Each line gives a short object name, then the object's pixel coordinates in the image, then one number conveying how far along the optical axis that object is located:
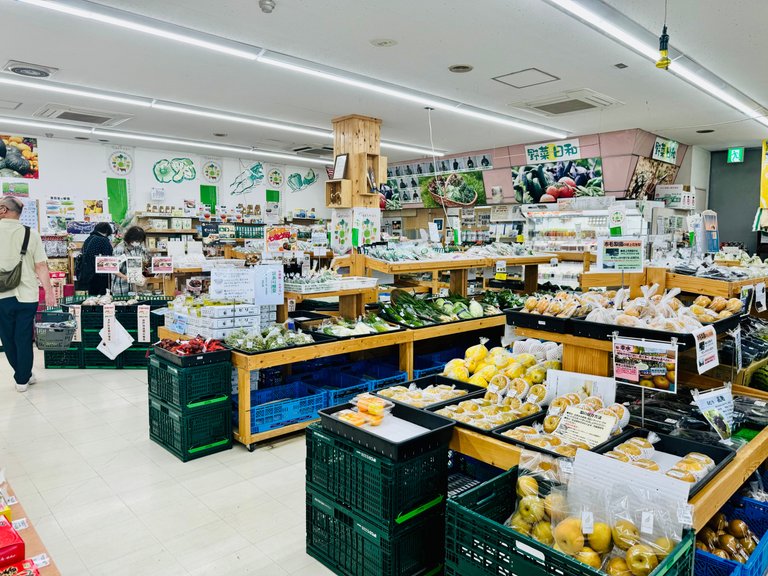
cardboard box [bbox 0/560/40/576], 1.60
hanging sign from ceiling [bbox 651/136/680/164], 9.66
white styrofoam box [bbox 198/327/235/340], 4.33
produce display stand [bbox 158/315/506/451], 4.08
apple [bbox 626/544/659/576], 1.61
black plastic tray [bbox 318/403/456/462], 2.22
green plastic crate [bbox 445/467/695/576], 1.61
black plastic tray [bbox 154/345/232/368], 3.87
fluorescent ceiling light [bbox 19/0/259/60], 4.34
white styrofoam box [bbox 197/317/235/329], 4.32
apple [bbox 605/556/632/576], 1.64
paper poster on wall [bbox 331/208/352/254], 8.24
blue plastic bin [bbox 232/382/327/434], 4.25
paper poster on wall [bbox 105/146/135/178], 11.22
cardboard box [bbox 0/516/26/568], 1.66
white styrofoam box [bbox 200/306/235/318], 4.32
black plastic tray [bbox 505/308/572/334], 2.79
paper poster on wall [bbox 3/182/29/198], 10.01
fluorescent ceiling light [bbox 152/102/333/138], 7.92
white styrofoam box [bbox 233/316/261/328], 4.44
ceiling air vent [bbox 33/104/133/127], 8.01
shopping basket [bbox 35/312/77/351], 6.19
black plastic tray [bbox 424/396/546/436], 2.43
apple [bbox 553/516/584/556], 1.73
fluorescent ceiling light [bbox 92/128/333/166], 9.95
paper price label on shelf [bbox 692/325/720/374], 2.46
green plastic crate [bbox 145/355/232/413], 3.89
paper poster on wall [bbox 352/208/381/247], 8.22
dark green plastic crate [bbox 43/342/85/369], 6.54
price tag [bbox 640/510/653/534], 1.73
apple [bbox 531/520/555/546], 1.85
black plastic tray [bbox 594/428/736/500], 2.14
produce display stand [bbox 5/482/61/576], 1.73
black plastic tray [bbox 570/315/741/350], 2.43
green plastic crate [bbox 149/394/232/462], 3.93
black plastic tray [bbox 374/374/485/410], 2.97
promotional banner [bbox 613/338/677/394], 2.31
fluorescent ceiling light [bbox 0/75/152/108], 6.59
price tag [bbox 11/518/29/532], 1.93
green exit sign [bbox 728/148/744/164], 10.70
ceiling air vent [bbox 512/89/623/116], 6.99
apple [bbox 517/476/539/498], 2.00
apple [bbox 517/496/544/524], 1.92
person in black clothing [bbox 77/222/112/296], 7.12
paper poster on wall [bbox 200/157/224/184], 12.47
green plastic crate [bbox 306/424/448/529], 2.24
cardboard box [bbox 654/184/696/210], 10.15
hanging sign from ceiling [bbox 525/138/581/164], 10.02
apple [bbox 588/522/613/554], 1.75
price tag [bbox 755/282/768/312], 3.74
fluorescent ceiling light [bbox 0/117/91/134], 8.82
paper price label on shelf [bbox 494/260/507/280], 7.45
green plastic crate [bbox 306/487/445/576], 2.30
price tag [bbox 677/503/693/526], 1.72
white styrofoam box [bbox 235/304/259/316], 4.44
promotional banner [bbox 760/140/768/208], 7.46
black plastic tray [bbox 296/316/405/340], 4.93
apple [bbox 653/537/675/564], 1.65
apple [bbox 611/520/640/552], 1.72
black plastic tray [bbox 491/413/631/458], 2.17
